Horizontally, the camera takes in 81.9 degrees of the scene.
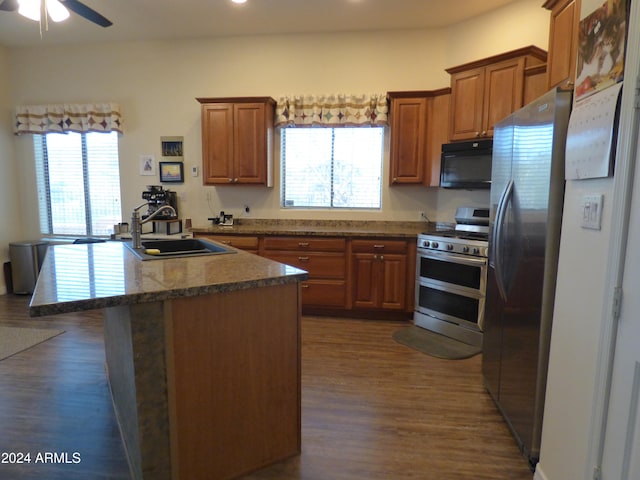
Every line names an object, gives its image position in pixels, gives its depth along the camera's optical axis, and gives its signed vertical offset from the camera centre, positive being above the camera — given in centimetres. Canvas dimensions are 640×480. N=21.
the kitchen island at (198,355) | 136 -63
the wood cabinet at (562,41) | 203 +97
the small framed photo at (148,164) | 457 +45
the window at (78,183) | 469 +22
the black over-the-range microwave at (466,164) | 329 +38
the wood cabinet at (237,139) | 399 +68
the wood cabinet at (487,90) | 308 +102
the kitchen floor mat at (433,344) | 294 -118
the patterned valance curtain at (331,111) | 400 +102
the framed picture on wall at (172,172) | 450 +35
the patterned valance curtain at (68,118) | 445 +99
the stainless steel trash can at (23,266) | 454 -82
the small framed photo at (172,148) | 448 +64
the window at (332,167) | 426 +43
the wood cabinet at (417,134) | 371 +72
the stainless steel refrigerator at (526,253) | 157 -23
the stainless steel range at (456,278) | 300 -63
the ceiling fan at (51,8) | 244 +132
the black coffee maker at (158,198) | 425 +3
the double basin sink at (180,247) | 220 -30
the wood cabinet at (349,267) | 364 -63
